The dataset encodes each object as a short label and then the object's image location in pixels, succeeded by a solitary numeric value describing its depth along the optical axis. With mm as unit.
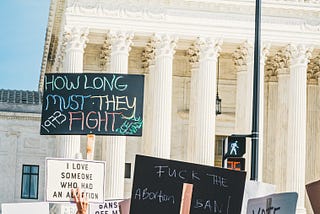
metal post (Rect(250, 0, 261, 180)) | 28706
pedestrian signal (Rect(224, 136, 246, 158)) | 29172
